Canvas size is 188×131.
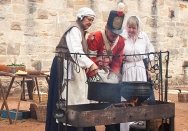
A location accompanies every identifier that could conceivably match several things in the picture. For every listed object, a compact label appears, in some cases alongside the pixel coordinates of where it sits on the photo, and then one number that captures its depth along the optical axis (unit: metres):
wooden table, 6.52
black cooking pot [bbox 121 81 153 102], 4.28
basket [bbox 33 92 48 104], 7.66
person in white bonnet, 4.53
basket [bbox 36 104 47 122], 6.91
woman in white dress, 5.52
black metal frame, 4.07
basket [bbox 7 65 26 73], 7.15
